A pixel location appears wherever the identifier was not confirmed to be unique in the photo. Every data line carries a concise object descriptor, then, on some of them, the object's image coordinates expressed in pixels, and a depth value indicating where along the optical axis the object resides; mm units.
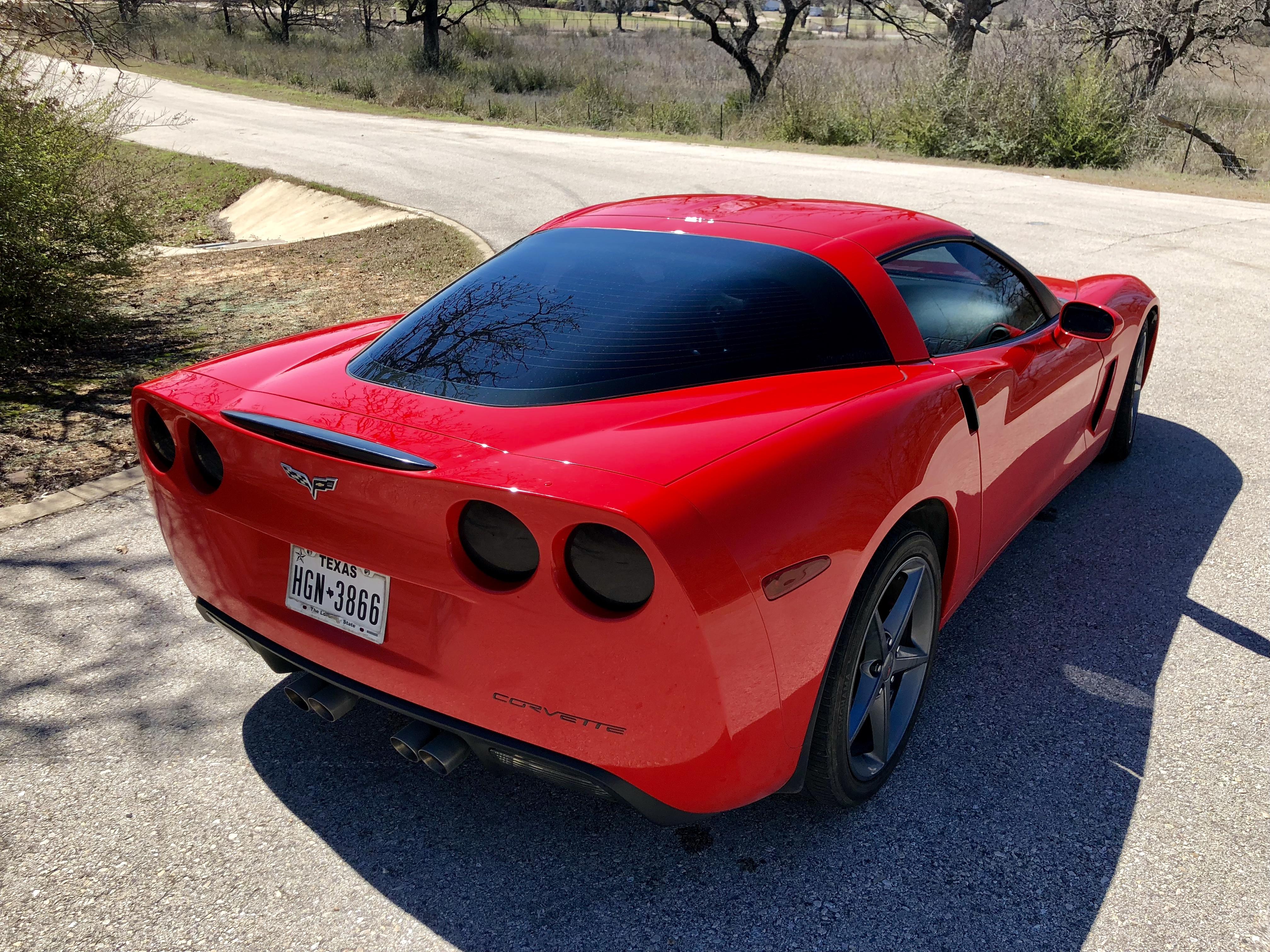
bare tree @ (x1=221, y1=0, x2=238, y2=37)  48875
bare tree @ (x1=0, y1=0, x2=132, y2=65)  6664
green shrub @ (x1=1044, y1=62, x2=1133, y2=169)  18109
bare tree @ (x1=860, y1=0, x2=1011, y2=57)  24891
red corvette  1934
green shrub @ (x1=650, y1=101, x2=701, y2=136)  24406
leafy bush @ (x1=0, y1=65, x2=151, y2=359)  6152
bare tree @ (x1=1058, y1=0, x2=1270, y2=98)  23406
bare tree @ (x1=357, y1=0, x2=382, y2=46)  46688
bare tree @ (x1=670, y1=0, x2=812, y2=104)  29453
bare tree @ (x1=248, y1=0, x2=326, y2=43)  51188
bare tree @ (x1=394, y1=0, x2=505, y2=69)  39062
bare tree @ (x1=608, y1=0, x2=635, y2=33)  65688
